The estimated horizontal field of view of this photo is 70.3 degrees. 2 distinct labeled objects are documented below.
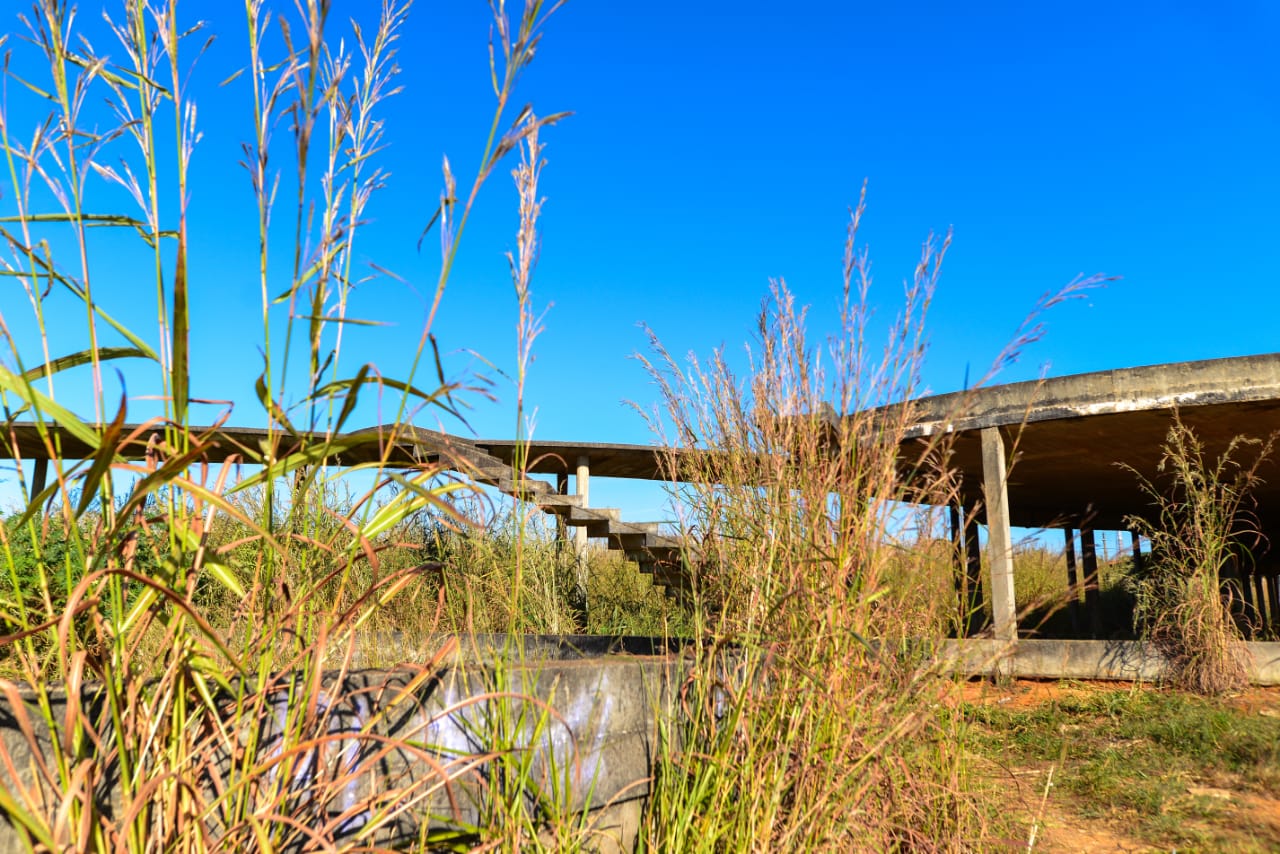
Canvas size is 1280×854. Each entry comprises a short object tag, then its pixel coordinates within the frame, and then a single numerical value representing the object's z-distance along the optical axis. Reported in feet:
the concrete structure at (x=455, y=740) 4.80
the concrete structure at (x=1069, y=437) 23.12
